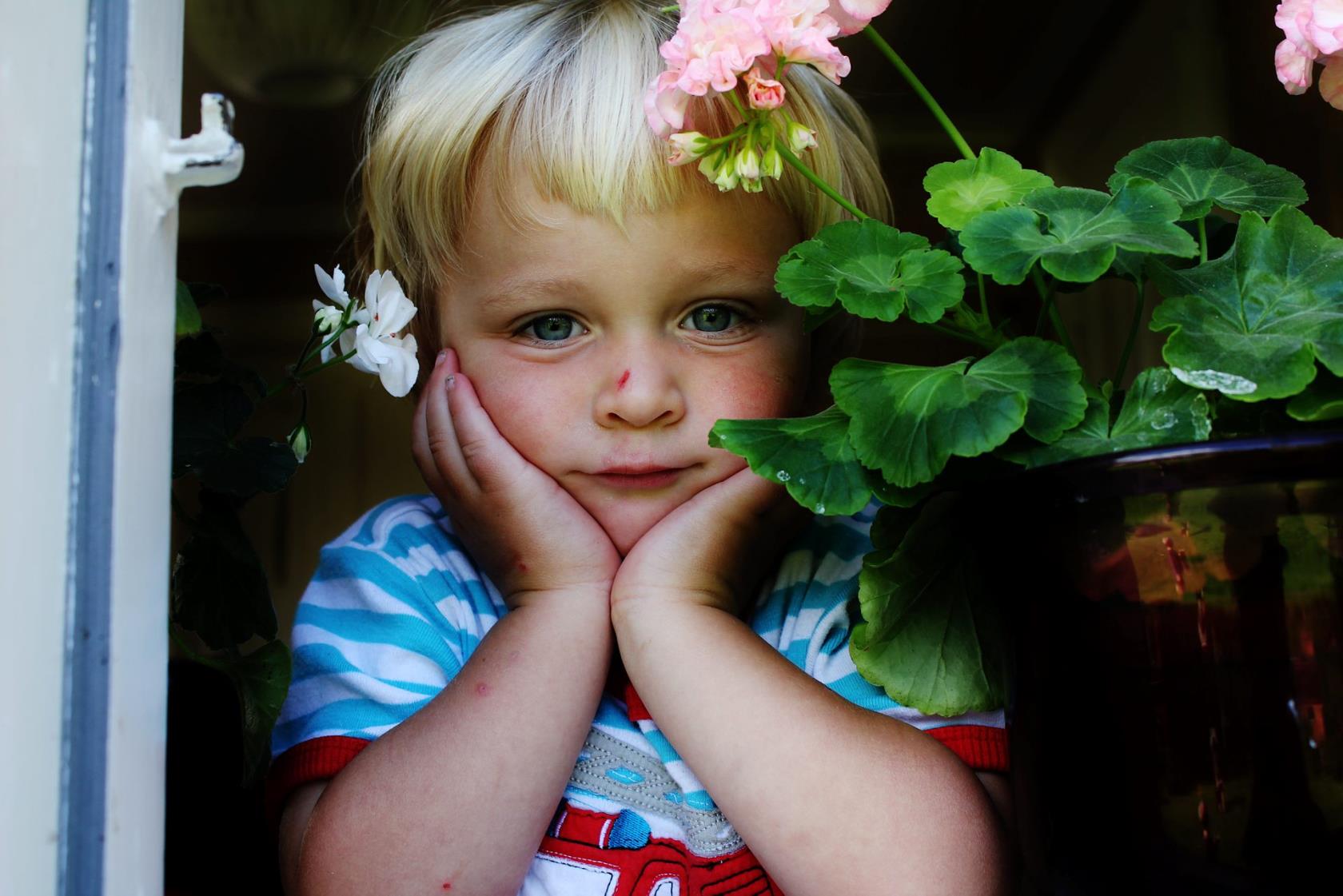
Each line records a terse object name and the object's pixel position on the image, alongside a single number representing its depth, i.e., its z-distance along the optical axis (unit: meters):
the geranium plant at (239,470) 0.49
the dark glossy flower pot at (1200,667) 0.40
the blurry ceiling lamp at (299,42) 0.85
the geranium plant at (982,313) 0.43
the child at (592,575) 0.48
